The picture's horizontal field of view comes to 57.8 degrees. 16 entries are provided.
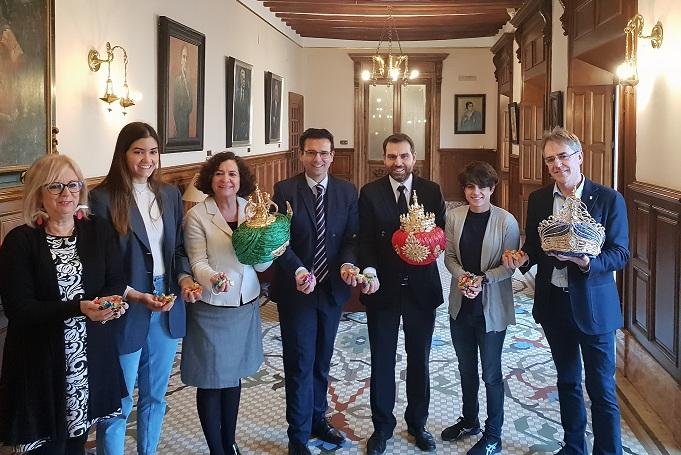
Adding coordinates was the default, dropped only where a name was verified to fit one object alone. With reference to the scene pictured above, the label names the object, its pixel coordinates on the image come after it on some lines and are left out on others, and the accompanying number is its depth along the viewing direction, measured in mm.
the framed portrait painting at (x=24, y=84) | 3809
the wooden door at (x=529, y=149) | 9547
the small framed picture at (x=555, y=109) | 7517
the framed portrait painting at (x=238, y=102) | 8969
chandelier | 11609
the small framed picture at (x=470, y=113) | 15297
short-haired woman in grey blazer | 3234
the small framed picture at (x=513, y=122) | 10648
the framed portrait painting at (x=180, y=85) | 6562
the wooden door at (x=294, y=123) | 13719
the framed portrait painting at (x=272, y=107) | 11273
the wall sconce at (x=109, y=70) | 5105
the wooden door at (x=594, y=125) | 6867
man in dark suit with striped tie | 3248
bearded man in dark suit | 3285
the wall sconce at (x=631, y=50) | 4406
